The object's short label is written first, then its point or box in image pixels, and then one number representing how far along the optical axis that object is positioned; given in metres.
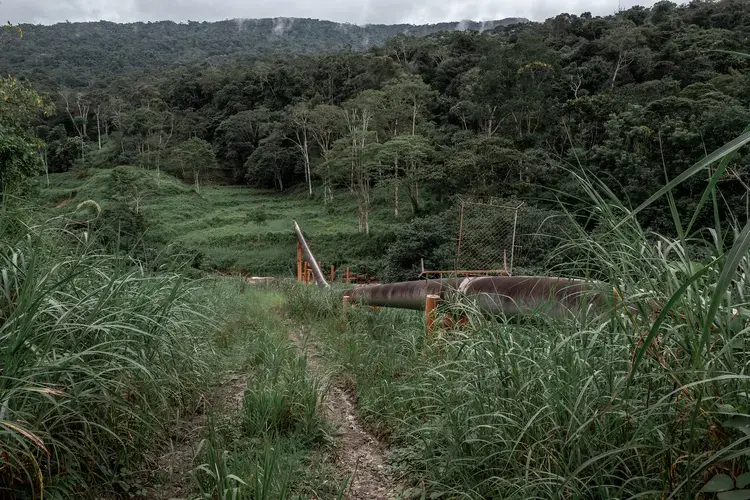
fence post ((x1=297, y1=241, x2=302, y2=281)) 13.85
